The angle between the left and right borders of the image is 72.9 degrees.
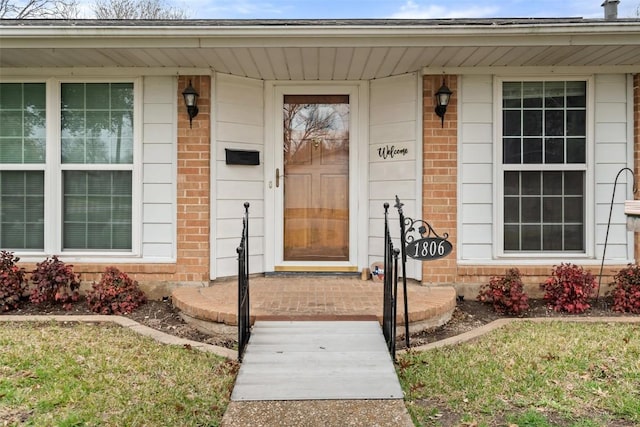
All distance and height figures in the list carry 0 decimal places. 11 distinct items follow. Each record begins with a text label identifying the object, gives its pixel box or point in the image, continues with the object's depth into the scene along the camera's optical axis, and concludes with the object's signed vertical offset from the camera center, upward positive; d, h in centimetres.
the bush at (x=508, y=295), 397 -75
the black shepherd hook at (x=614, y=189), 436 +26
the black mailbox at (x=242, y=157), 451 +59
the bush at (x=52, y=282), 405 -66
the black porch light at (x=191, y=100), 421 +110
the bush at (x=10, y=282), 398 -66
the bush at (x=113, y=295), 400 -78
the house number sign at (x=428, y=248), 338 -27
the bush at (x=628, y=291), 400 -72
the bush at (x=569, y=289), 401 -70
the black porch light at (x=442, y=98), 422 +113
